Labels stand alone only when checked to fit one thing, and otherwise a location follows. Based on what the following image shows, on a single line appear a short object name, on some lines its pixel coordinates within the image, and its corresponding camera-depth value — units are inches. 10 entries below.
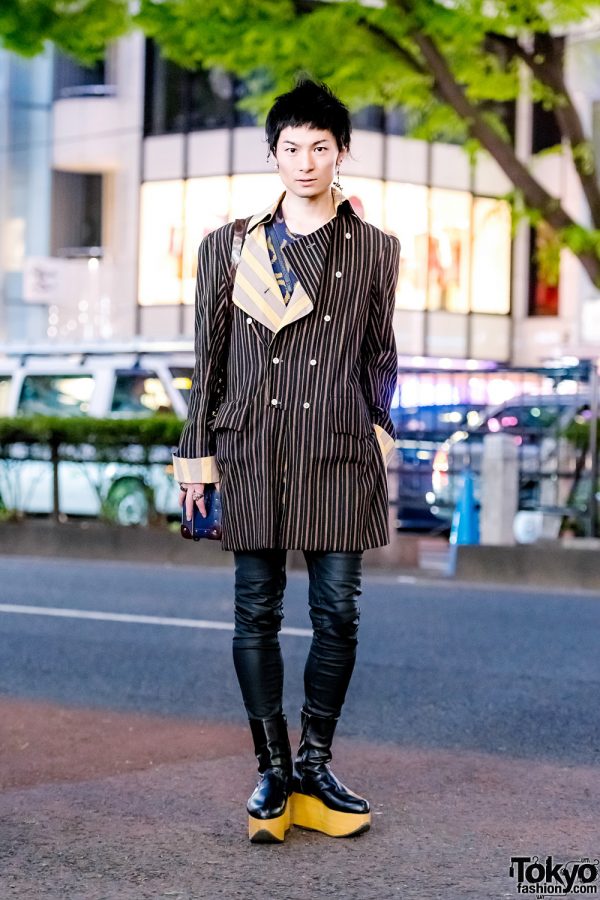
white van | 610.2
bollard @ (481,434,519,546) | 512.4
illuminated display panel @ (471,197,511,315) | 1403.8
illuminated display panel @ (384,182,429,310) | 1355.8
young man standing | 165.0
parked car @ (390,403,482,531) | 604.1
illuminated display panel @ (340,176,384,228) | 1337.4
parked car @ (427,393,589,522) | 534.3
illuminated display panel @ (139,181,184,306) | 1361.5
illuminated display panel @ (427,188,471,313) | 1374.3
